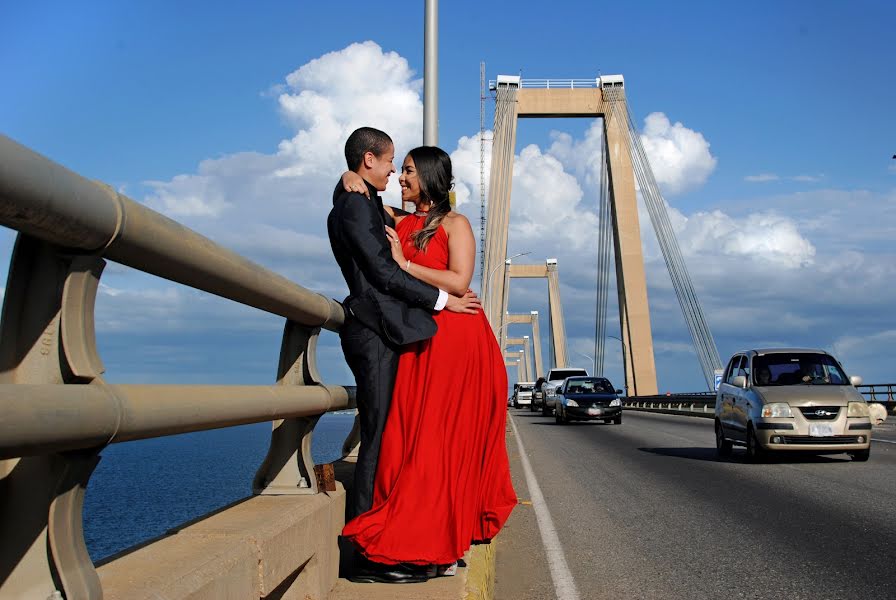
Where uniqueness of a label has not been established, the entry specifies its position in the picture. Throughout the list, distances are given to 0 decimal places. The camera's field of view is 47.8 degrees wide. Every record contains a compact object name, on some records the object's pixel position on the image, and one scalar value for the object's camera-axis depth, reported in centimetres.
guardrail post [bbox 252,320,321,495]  418
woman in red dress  412
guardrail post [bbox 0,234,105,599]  206
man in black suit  429
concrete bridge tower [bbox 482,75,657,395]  4691
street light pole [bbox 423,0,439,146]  1335
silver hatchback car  1402
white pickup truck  4232
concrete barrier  239
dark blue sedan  3120
